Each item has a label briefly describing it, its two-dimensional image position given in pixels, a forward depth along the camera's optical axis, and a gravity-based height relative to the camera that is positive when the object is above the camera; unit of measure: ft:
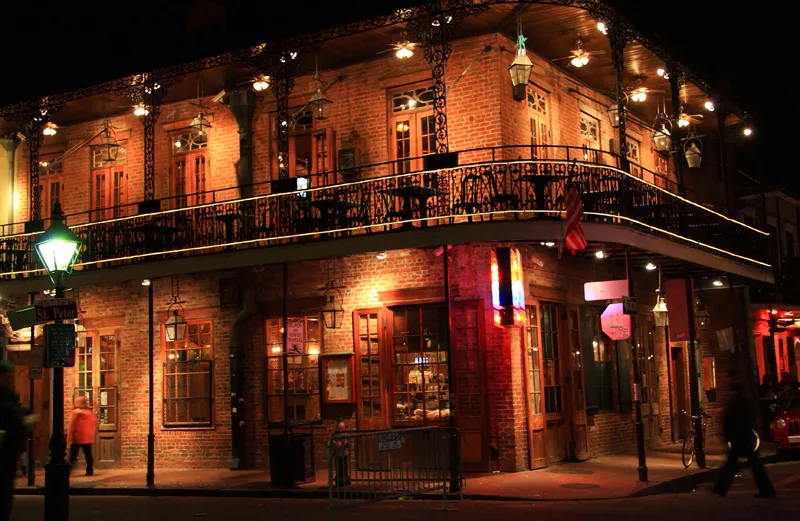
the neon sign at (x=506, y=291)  54.65 +4.75
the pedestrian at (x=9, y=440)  29.07 -1.45
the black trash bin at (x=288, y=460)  53.26 -4.24
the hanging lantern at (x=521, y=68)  55.42 +17.50
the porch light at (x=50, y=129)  73.46 +19.93
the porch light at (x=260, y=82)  63.26 +19.56
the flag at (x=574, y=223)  50.70 +7.75
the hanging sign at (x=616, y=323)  56.65 +2.83
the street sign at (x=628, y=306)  52.29 +3.45
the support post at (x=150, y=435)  56.75 -2.84
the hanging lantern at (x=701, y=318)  75.77 +3.92
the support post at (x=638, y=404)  50.62 -1.81
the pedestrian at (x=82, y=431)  64.23 -2.68
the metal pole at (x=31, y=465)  60.80 -4.59
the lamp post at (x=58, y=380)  37.40 +0.44
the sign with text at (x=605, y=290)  58.13 +4.90
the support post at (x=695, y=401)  56.59 -1.96
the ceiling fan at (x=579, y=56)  60.95 +19.85
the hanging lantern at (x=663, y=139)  76.37 +18.20
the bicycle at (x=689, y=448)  56.54 -4.68
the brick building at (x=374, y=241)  55.88 +8.28
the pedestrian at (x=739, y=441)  40.50 -3.11
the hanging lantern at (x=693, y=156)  77.56 +16.92
